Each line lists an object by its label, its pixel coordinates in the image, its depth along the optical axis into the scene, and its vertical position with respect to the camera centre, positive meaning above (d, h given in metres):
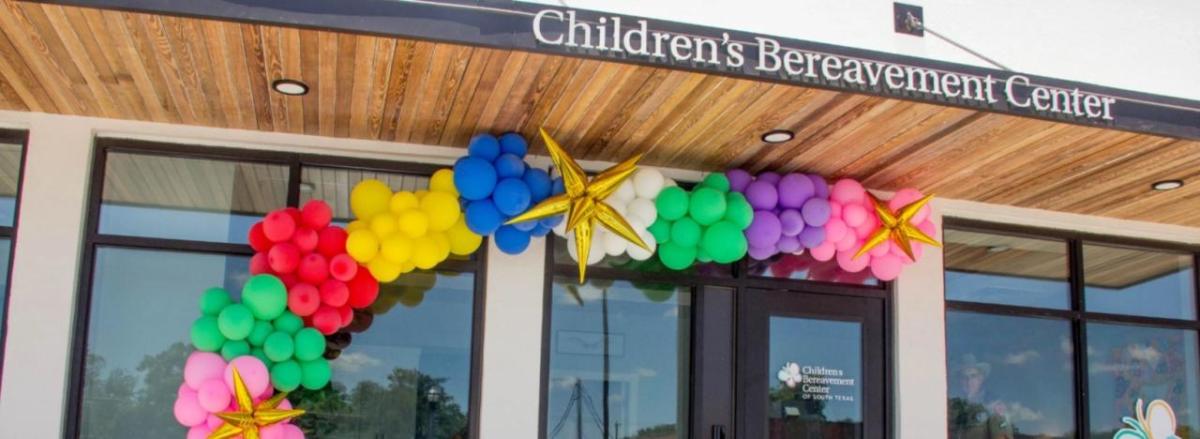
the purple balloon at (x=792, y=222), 6.52 +1.07
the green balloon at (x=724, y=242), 6.28 +0.92
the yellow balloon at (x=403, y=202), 5.85 +1.00
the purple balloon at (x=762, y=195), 6.47 +1.20
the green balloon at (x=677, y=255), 6.38 +0.85
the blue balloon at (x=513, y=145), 6.05 +1.33
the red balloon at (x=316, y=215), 5.81 +0.92
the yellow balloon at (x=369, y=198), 5.96 +1.03
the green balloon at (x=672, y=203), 6.22 +1.10
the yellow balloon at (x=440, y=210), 5.89 +0.97
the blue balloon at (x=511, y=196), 5.89 +1.05
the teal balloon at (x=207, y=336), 5.59 +0.32
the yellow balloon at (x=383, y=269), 5.86 +0.68
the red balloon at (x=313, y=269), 5.70 +0.65
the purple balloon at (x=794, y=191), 6.52 +1.23
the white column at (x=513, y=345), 6.35 +0.37
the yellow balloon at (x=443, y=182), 6.06 +1.14
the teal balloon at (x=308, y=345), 5.66 +0.30
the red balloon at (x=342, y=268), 5.75 +0.66
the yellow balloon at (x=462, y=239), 6.09 +0.87
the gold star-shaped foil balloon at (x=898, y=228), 6.60 +1.07
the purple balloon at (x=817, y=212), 6.46 +1.11
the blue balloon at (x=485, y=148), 5.96 +1.29
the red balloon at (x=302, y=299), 5.64 +0.50
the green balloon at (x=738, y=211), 6.36 +1.09
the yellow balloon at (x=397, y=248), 5.78 +0.77
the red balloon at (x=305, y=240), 5.74 +0.79
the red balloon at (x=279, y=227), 5.71 +0.84
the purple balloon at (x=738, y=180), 6.55 +1.29
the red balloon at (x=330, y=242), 5.81 +0.79
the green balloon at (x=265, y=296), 5.54 +0.50
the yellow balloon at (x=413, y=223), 5.78 +0.89
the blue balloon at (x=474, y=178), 5.84 +1.12
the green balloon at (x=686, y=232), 6.27 +0.96
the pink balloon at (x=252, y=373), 5.45 +0.15
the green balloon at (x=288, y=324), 5.67 +0.39
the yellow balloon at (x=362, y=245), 5.73 +0.77
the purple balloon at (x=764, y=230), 6.46 +1.01
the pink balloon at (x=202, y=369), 5.50 +0.17
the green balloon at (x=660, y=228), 6.32 +0.98
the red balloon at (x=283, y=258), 5.65 +0.69
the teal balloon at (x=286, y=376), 5.65 +0.15
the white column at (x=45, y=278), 5.84 +0.60
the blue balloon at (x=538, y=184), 6.06 +1.14
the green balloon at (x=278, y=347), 5.58 +0.28
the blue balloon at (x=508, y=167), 5.95 +1.20
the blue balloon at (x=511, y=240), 6.09 +0.87
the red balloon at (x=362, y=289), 5.88 +0.58
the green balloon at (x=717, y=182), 6.45 +1.26
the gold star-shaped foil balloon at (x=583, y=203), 5.91 +1.04
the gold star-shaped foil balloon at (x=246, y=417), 5.43 -0.04
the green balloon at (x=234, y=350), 5.58 +0.26
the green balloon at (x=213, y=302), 5.70 +0.48
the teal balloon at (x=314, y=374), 5.75 +0.17
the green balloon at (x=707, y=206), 6.24 +1.09
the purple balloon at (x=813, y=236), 6.55 +1.00
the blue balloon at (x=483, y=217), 5.92 +0.95
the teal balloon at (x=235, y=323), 5.54 +0.38
